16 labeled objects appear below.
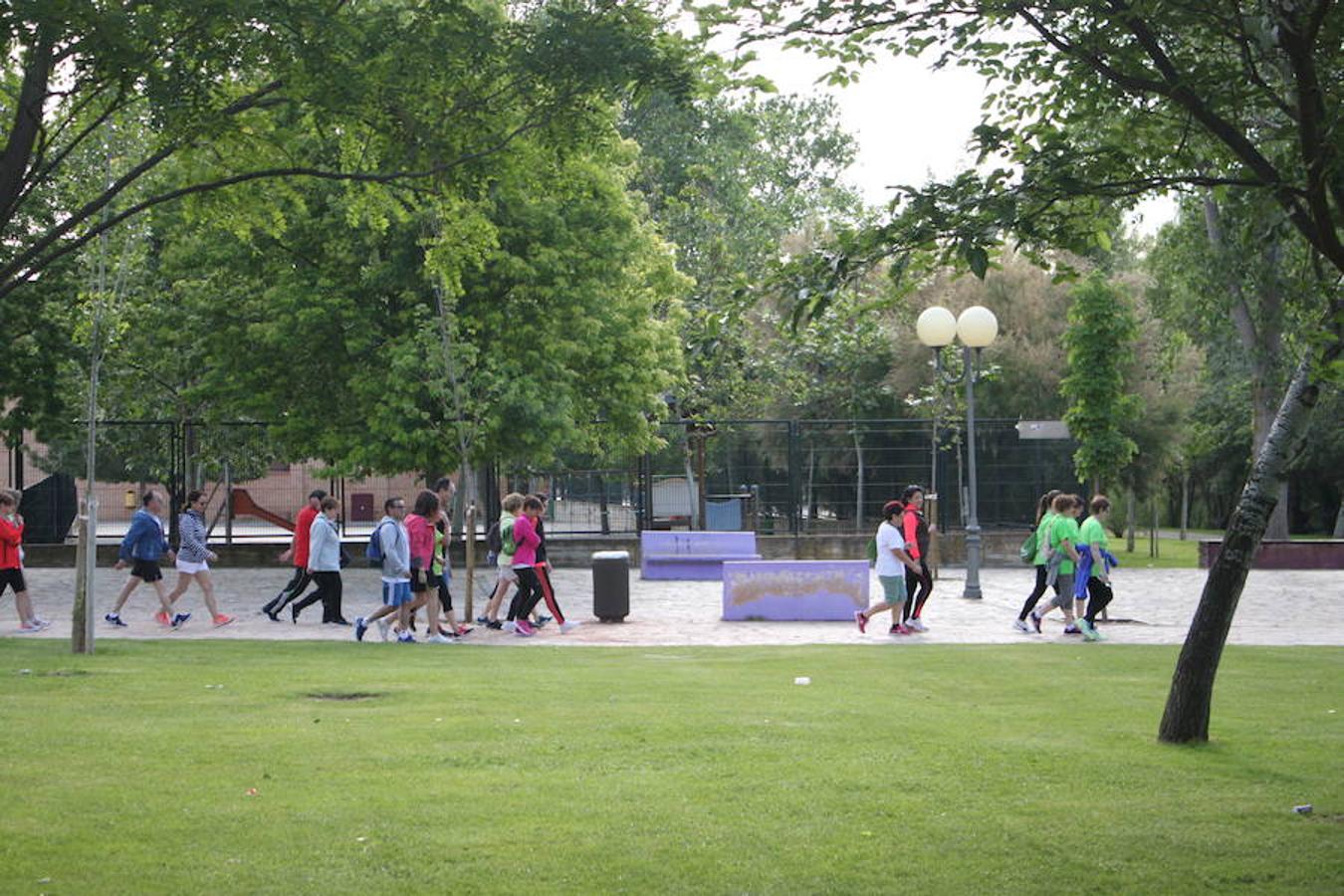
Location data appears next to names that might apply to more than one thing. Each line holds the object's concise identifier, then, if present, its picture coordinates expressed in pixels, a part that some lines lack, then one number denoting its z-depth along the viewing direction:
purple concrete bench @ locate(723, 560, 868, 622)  19.75
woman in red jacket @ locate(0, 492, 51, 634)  17.09
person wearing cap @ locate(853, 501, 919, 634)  17.22
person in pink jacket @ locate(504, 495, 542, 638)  18.00
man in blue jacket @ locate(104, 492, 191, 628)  18.39
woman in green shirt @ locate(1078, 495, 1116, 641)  17.52
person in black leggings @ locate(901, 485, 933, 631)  17.47
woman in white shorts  18.53
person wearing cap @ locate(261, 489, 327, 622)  19.05
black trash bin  19.72
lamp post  23.02
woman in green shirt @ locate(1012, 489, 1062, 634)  18.03
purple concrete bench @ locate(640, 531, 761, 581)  27.80
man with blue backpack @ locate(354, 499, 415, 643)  16.27
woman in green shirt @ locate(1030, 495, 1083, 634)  17.58
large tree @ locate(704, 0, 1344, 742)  7.56
